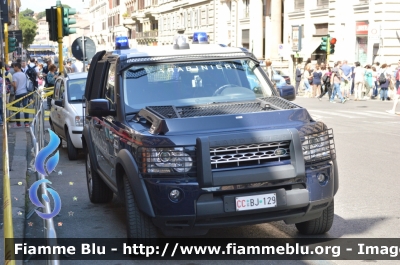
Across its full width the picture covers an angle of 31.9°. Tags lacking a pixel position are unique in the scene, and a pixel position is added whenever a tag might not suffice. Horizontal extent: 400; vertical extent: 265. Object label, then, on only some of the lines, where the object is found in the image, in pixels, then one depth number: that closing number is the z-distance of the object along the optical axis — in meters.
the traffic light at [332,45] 37.12
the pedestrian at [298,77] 39.06
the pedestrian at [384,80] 30.09
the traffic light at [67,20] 19.31
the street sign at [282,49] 45.62
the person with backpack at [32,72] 28.52
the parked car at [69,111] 13.14
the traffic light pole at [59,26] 19.00
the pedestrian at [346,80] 32.25
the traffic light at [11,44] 35.87
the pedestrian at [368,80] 31.98
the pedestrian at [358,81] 30.90
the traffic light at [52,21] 19.17
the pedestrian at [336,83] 29.95
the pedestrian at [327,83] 33.03
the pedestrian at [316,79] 34.41
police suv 5.86
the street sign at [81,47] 24.36
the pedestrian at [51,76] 24.55
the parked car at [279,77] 32.17
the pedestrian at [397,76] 28.86
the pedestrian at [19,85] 20.02
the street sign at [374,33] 33.38
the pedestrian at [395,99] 21.98
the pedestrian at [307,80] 36.25
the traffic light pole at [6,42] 35.52
